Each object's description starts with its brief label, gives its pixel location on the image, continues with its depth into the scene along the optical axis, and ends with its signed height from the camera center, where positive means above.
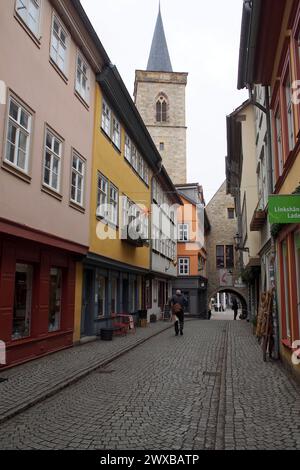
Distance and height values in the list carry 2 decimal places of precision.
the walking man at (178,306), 16.58 -0.09
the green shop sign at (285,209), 6.87 +1.47
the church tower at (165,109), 56.34 +25.04
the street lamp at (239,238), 29.88 +4.43
